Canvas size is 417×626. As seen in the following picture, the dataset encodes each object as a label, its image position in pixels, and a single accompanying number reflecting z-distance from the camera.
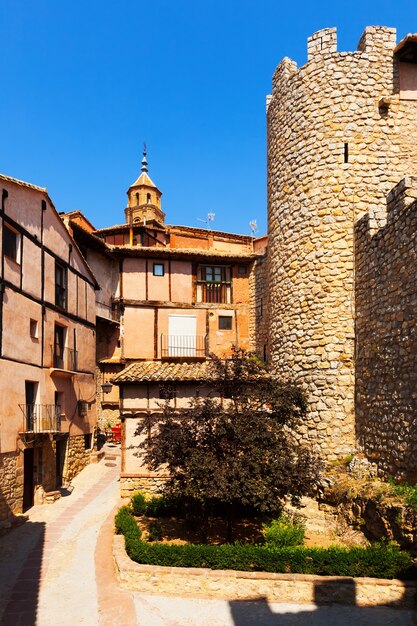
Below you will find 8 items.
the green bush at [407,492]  10.09
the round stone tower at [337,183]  13.95
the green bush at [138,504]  14.58
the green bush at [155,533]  12.27
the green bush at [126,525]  11.63
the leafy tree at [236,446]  11.14
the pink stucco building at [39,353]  15.70
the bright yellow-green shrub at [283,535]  11.16
